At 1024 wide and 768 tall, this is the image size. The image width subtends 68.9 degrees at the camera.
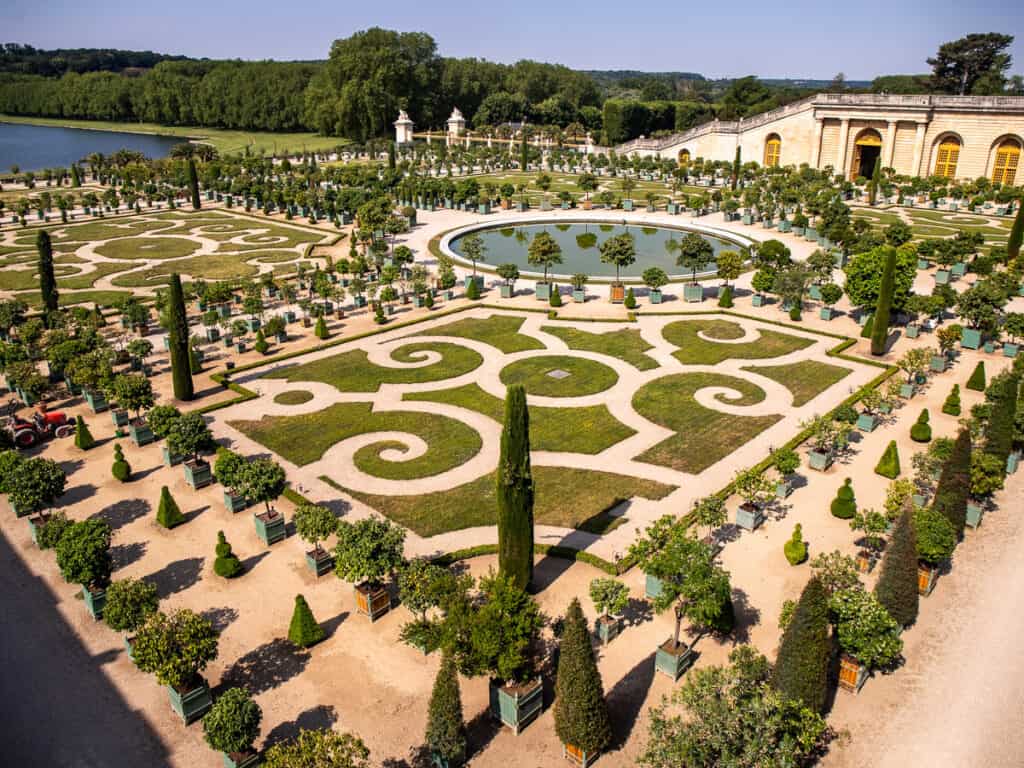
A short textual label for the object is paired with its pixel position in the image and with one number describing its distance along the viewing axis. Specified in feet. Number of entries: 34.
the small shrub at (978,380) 119.55
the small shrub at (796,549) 77.46
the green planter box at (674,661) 63.31
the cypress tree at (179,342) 113.91
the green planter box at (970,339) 138.51
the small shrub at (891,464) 94.02
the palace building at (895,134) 290.97
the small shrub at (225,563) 77.00
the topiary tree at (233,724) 53.16
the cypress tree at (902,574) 66.23
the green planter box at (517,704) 58.29
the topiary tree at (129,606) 63.31
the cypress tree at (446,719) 53.16
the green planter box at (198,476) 94.07
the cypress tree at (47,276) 156.46
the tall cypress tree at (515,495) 67.97
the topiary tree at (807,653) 55.77
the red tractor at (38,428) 105.19
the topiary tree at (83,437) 104.27
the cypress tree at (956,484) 77.87
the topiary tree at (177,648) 58.75
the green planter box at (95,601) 72.13
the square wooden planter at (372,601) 70.79
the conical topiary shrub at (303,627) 66.85
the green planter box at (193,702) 59.62
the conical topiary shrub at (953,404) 111.24
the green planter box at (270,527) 82.64
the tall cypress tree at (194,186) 286.87
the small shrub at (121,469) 95.55
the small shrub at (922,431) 103.55
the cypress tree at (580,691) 53.36
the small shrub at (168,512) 85.46
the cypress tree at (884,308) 128.67
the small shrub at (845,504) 85.92
